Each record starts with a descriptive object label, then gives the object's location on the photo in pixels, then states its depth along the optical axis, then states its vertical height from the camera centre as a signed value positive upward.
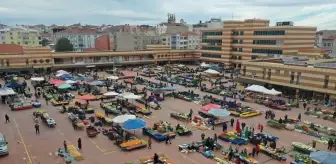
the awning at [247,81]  43.34 -5.65
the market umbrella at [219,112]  27.14 -6.68
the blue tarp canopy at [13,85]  40.09 -5.82
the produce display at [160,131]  23.59 -7.78
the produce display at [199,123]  26.83 -7.89
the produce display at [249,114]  30.47 -7.69
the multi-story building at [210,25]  120.46 +12.08
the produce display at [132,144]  21.40 -7.95
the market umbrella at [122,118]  24.31 -6.58
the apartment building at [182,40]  95.19 +2.69
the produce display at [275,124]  27.00 -7.80
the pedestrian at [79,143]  21.52 -7.75
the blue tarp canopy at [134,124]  23.09 -6.78
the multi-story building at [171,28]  110.99 +8.76
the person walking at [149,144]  21.88 -7.95
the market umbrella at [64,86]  38.87 -5.79
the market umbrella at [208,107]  29.50 -6.64
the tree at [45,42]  113.94 +2.11
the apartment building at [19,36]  93.44 +3.81
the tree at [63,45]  93.56 +0.65
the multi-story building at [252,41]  58.91 +1.74
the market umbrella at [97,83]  43.20 -5.87
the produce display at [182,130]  24.77 -7.79
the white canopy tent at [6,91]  34.86 -5.98
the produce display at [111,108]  30.73 -7.29
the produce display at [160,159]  19.07 -8.15
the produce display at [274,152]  20.14 -8.16
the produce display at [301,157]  19.56 -8.28
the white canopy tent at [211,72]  55.61 -5.09
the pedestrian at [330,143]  21.83 -7.78
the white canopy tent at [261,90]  37.00 -5.99
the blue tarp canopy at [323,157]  16.78 -7.06
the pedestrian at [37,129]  24.64 -7.69
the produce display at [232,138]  22.97 -7.95
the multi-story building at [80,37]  111.06 +4.34
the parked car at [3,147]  20.02 -7.68
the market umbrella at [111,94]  35.69 -6.27
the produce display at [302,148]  21.06 -8.00
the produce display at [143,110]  31.08 -7.49
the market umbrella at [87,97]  33.81 -6.47
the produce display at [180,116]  29.06 -7.60
